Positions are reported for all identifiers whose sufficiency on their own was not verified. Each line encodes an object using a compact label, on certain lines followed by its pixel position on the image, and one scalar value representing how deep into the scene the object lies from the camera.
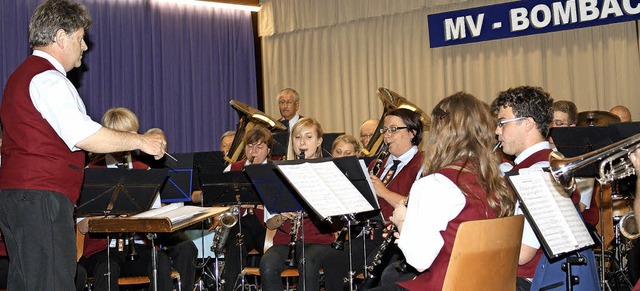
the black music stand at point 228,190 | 5.82
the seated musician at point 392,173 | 5.30
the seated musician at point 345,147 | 6.76
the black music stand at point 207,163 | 6.82
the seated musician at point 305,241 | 5.66
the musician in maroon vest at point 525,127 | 3.75
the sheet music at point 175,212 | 4.37
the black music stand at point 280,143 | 7.33
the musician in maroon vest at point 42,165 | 3.55
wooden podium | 4.25
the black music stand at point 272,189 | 5.25
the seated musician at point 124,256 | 5.39
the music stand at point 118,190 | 4.70
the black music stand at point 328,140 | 7.29
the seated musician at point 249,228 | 6.55
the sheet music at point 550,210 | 3.16
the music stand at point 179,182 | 5.57
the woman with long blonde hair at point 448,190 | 3.15
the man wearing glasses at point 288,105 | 9.17
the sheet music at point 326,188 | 4.39
